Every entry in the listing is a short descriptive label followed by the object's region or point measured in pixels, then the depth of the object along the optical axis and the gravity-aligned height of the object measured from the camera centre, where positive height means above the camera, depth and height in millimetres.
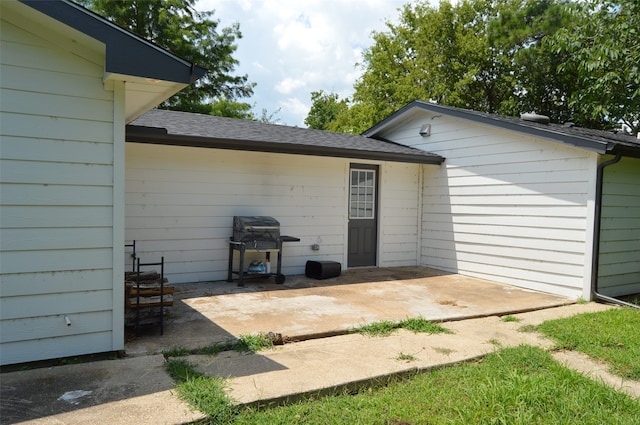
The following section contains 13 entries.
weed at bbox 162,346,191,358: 3454 -1259
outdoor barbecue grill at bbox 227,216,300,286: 6207 -620
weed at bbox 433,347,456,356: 3641 -1254
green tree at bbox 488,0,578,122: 15719 +5625
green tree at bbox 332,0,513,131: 19953 +6930
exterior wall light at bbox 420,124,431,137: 8414 +1425
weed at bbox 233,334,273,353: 3623 -1248
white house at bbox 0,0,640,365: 3033 +135
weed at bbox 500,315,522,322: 4723 -1253
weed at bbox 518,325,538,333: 4348 -1249
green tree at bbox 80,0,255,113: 16750 +6591
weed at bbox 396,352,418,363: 3416 -1244
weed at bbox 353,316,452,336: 4199 -1245
